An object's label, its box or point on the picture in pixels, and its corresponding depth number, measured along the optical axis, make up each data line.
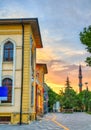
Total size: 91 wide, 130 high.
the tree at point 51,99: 117.39
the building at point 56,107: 123.66
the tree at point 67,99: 93.56
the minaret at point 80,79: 153.09
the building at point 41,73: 57.11
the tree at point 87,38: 22.41
